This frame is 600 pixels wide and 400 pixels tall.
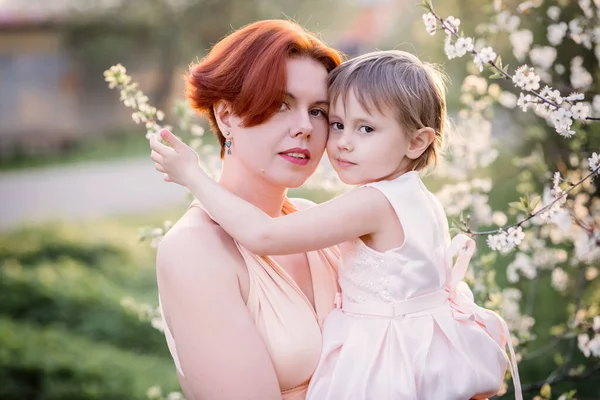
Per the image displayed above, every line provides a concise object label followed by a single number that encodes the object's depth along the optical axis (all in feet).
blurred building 49.75
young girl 6.86
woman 6.70
